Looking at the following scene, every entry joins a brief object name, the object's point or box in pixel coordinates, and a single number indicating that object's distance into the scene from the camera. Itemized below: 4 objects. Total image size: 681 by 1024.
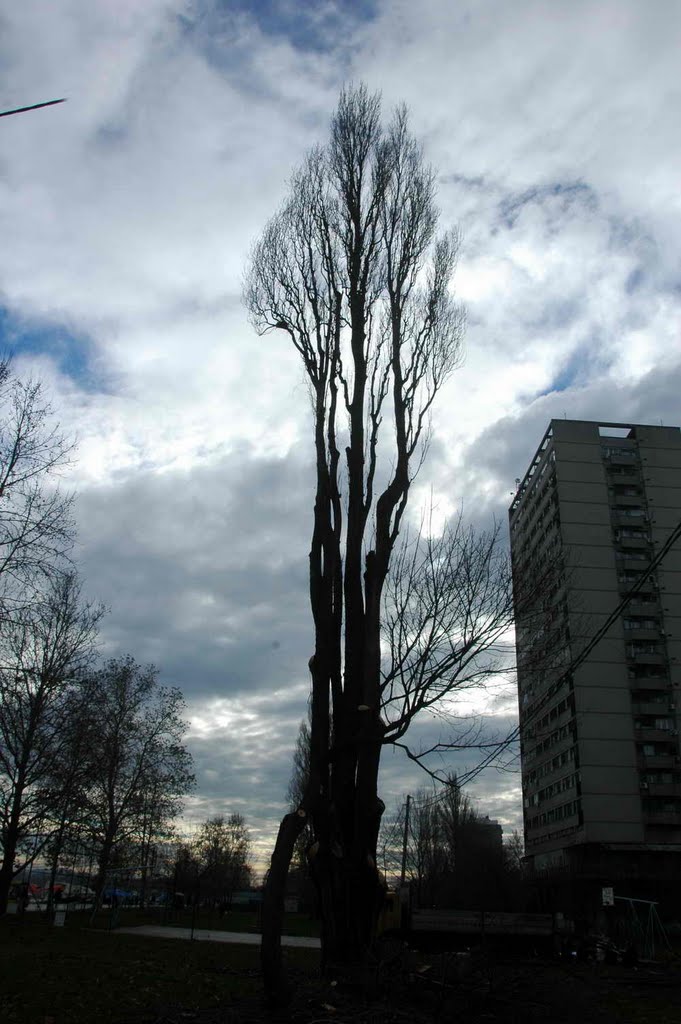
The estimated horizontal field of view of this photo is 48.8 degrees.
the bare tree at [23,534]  11.33
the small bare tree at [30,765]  20.38
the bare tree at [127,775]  29.09
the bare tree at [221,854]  60.31
